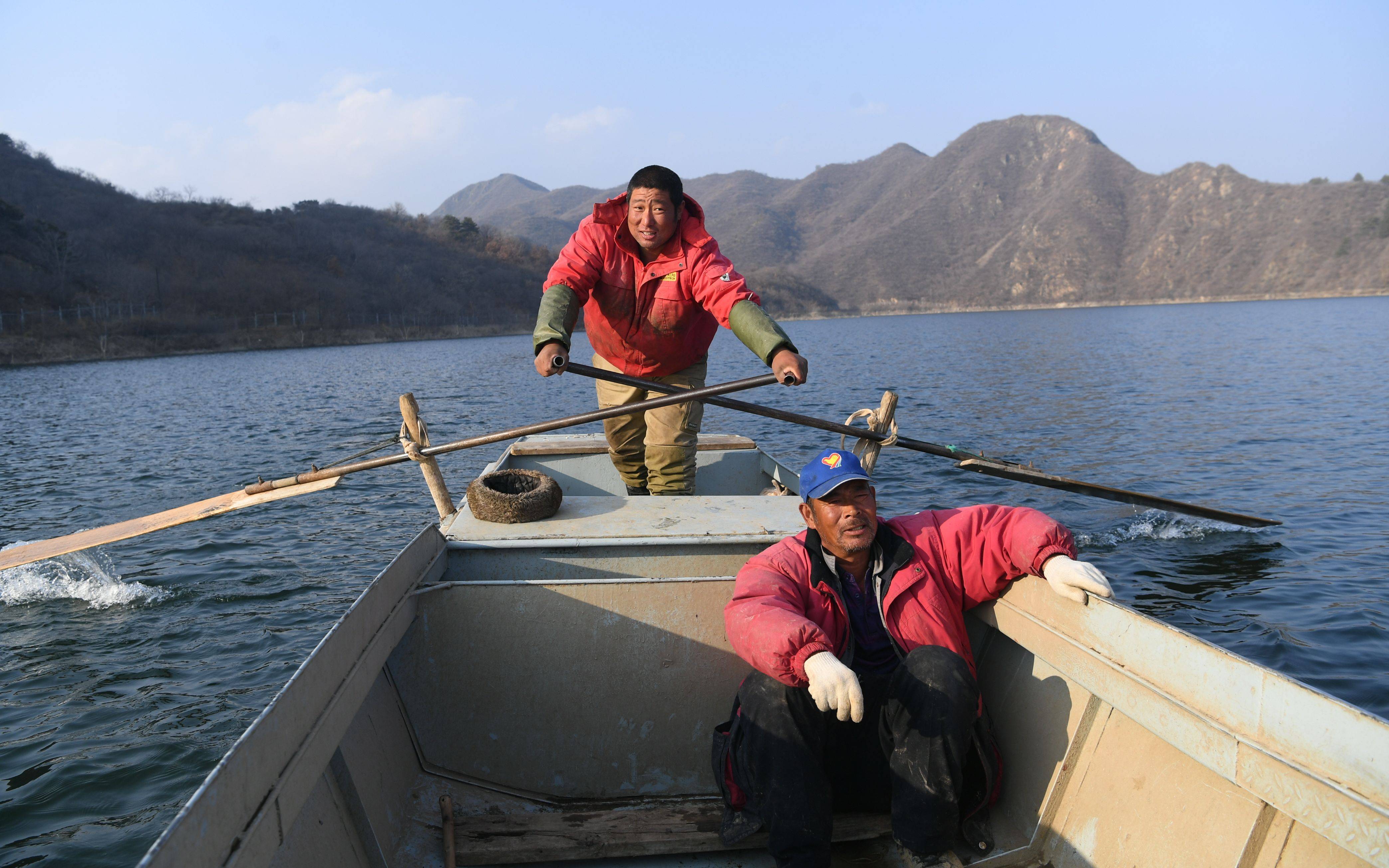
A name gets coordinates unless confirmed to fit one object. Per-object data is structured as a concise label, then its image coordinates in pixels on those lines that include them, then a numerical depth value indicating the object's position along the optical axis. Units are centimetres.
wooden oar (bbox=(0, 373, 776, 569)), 490
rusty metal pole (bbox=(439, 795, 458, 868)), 307
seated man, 286
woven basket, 431
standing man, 439
